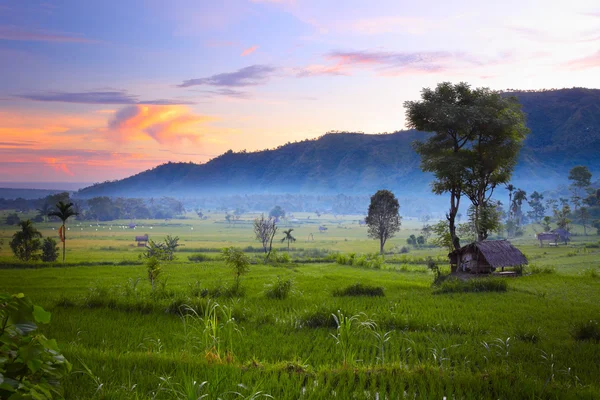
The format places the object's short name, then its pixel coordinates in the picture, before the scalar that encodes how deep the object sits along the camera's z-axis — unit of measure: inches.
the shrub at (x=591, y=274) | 898.1
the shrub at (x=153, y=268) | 679.1
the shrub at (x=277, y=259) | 1424.7
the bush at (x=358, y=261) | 1365.7
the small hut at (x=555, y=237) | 2215.6
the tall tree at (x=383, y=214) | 2377.0
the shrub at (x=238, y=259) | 713.0
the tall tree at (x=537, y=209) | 3927.2
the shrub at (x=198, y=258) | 1511.7
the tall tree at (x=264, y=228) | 2370.4
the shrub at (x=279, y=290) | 623.2
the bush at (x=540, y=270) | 971.7
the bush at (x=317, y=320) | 409.1
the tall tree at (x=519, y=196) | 3093.0
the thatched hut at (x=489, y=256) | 899.4
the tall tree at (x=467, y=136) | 1090.1
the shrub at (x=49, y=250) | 1763.0
